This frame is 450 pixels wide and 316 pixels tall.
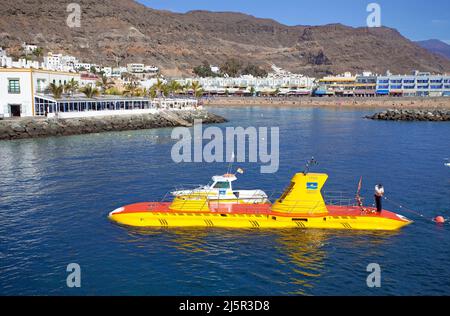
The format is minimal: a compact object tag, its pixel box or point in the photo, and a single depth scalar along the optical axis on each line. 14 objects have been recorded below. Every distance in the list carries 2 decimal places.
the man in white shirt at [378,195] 33.84
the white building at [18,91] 90.19
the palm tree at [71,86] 108.55
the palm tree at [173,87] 167.62
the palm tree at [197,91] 189.62
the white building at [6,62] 93.77
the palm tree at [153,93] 134.88
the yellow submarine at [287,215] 33.69
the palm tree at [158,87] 144.75
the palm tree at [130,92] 146.38
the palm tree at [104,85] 162.12
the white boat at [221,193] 37.00
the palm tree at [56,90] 93.95
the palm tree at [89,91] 105.49
